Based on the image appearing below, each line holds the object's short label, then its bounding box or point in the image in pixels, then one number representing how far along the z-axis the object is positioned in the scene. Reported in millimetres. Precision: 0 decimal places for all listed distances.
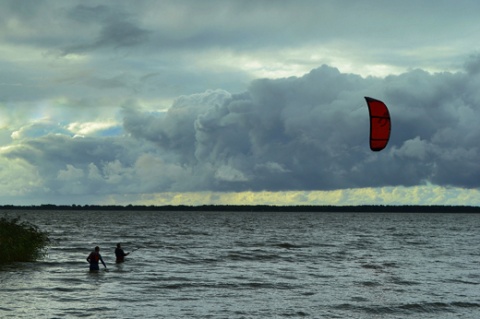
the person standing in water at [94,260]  37312
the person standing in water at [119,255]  42375
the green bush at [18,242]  38281
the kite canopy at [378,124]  28781
